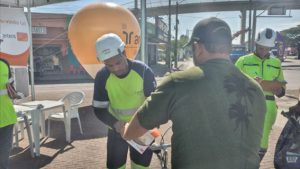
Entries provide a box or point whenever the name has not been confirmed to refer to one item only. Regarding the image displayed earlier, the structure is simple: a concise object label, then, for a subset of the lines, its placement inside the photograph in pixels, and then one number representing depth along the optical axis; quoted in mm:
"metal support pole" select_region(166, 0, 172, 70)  29609
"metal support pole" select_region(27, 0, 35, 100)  9454
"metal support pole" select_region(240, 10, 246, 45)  33538
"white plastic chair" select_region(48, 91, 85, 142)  6605
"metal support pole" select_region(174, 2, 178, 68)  31022
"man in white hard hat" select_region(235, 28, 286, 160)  3973
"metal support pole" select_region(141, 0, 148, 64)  4090
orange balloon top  6805
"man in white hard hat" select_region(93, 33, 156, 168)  3229
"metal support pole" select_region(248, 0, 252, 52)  29795
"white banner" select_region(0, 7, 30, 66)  7465
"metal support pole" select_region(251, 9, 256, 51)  30712
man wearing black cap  1664
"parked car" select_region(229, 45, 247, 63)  29230
